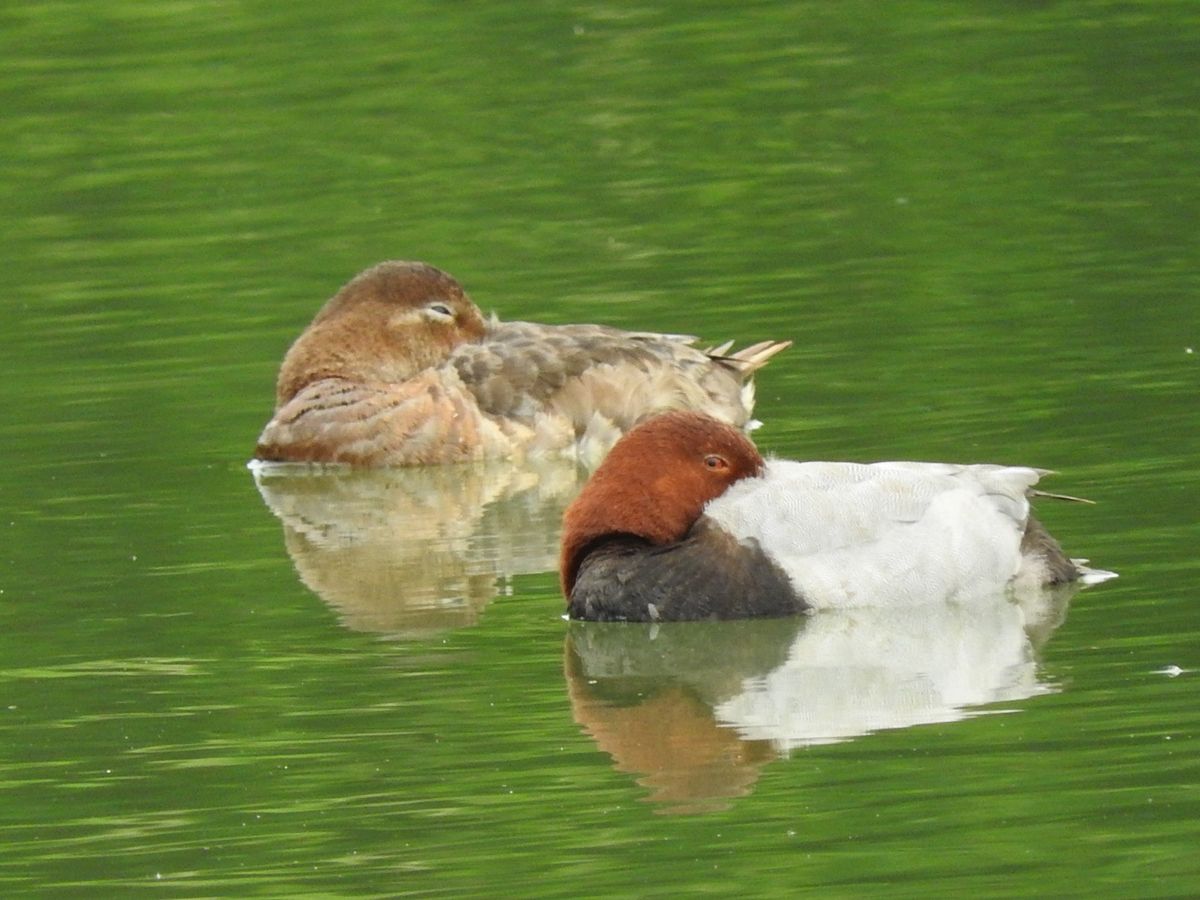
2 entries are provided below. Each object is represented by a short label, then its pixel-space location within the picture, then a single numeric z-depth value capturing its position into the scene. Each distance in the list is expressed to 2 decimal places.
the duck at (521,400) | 27.92
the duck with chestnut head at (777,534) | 19.55
